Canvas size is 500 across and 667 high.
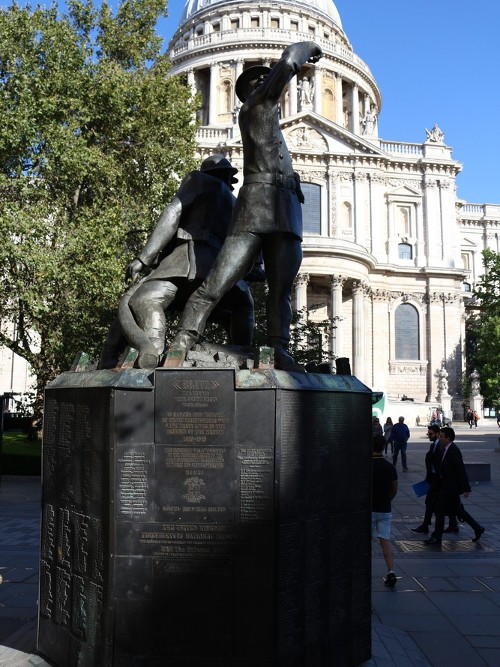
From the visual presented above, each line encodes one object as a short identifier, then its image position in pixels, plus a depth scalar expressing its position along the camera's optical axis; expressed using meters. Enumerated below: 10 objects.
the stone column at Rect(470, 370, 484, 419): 49.91
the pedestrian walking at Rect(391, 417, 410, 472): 19.44
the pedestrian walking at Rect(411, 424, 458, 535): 10.66
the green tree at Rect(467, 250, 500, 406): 39.84
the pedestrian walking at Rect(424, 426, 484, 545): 9.77
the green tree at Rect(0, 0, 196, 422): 18.67
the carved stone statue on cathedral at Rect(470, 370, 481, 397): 49.97
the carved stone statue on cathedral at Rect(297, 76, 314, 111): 52.50
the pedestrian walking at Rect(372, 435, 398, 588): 7.75
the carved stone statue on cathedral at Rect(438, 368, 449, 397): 49.34
